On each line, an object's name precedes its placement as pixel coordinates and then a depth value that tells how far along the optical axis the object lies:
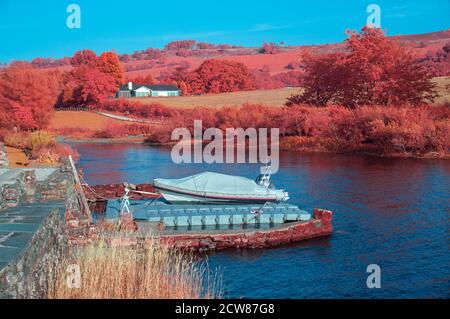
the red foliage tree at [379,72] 63.91
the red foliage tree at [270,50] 193.12
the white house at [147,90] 125.51
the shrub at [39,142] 41.75
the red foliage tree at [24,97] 62.22
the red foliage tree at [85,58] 116.77
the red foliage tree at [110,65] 116.19
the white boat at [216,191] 26.98
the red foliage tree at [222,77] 120.06
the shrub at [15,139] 44.93
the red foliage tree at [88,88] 103.56
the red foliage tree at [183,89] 129.12
